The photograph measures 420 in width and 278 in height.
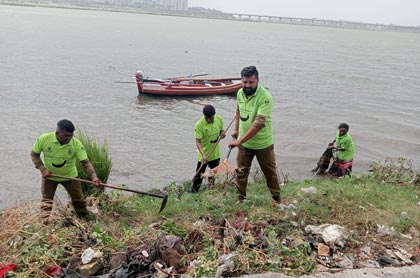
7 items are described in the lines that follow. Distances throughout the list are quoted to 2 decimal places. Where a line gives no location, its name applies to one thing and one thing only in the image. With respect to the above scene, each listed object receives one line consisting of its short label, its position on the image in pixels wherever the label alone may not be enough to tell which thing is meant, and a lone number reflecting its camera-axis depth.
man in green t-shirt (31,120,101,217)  5.89
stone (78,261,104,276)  4.18
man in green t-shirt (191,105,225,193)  7.44
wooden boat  21.03
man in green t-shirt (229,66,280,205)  5.59
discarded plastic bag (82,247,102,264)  4.31
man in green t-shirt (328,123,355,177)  10.19
